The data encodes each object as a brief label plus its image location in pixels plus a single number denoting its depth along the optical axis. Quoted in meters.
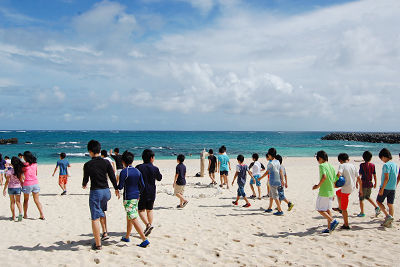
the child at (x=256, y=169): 9.12
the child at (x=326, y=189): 5.55
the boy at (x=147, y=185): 5.41
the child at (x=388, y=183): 6.00
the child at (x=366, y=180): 6.72
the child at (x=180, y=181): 8.03
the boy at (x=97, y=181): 4.73
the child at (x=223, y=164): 11.55
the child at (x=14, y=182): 6.68
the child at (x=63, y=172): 10.19
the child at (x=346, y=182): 5.90
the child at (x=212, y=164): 12.51
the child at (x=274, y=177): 7.23
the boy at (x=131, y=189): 4.86
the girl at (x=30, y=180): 6.76
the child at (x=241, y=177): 8.31
